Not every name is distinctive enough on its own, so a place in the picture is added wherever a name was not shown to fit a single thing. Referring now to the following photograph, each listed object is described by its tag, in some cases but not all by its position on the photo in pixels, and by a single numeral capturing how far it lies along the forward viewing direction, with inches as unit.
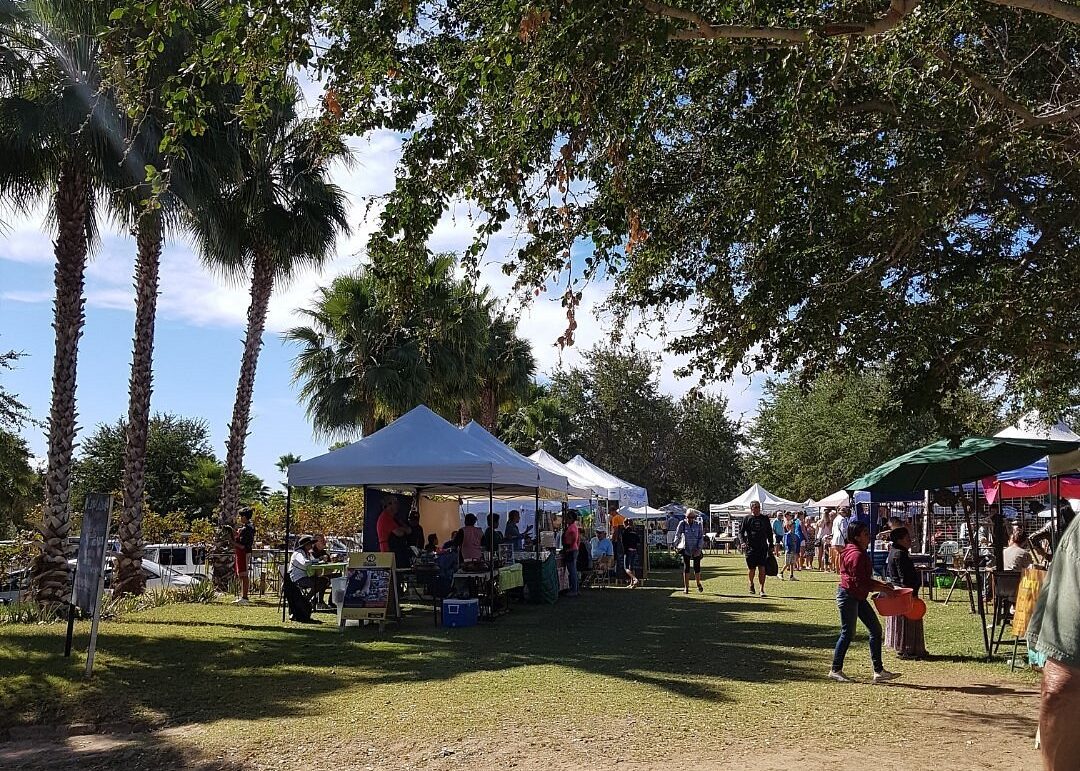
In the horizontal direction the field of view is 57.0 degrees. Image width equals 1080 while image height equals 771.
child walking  1024.3
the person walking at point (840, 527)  1003.9
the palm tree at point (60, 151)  548.1
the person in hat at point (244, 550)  737.6
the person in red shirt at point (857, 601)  368.2
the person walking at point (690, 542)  786.2
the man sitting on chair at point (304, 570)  592.1
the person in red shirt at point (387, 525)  655.8
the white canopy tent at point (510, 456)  652.1
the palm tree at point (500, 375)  1382.9
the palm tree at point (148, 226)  598.2
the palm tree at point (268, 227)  737.0
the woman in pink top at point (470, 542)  646.5
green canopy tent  440.8
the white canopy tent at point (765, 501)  1481.3
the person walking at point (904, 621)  430.0
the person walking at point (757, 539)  716.0
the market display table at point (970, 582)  573.3
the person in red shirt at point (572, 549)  800.3
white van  924.0
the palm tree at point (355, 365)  1058.7
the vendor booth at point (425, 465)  575.8
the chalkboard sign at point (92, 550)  396.2
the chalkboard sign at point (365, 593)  542.3
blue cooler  570.3
